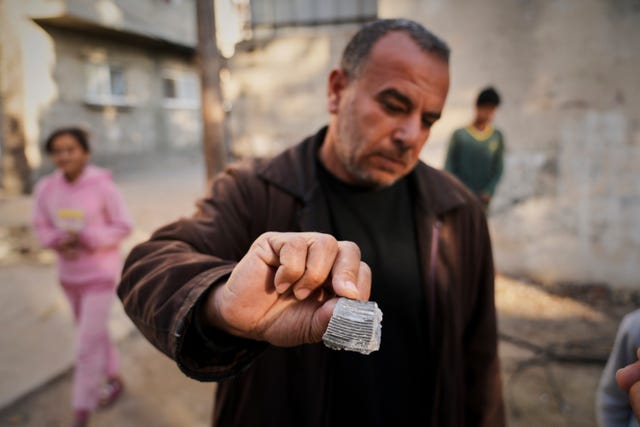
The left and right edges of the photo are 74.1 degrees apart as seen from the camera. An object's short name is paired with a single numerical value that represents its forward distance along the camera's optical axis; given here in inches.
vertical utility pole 151.9
